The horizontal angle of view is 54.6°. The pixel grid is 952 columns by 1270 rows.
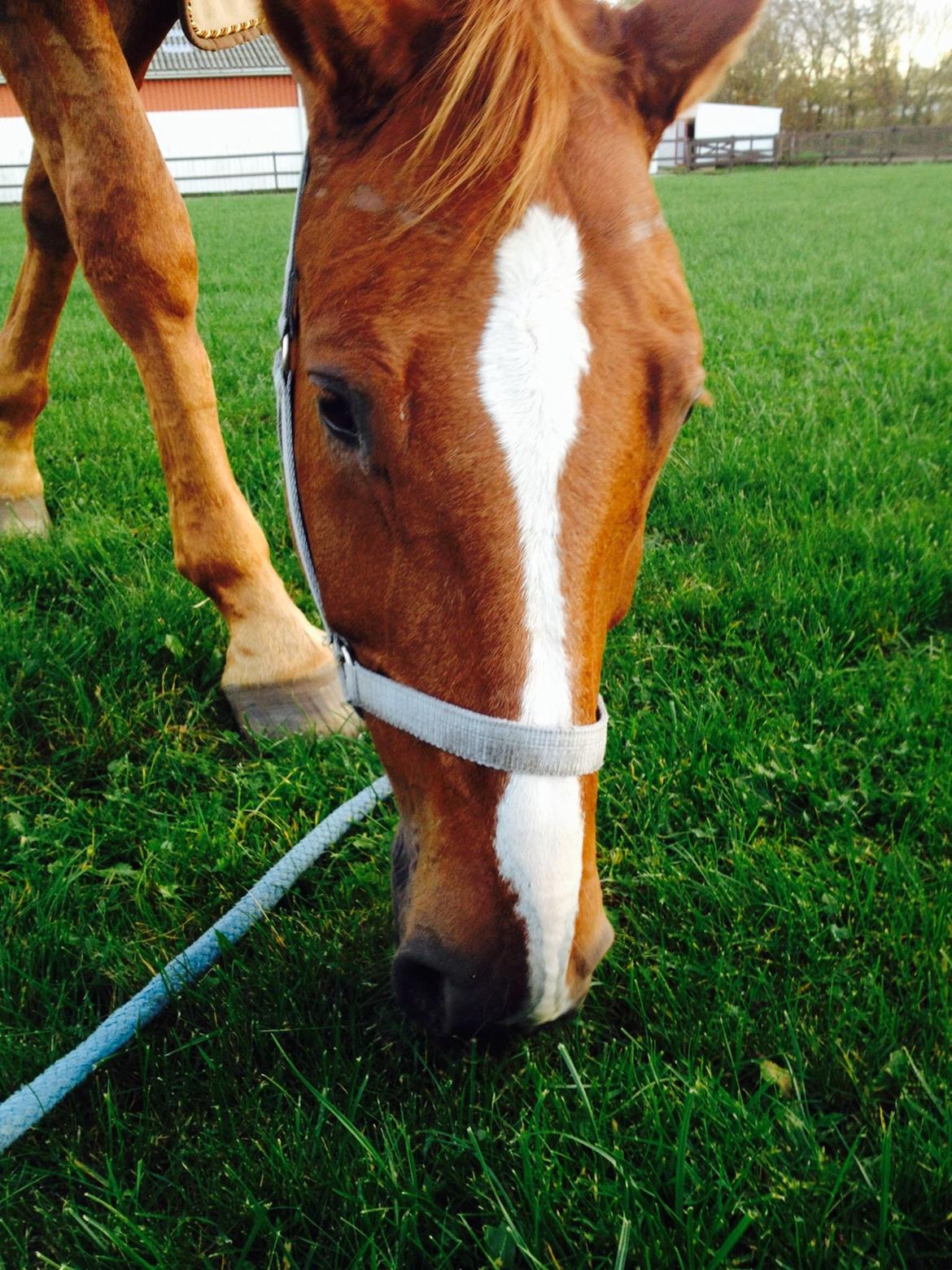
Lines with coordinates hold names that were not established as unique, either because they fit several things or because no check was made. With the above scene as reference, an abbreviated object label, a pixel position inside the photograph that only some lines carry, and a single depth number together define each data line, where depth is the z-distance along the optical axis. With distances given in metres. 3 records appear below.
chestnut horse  1.11
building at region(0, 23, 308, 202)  29.11
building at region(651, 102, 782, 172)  41.91
